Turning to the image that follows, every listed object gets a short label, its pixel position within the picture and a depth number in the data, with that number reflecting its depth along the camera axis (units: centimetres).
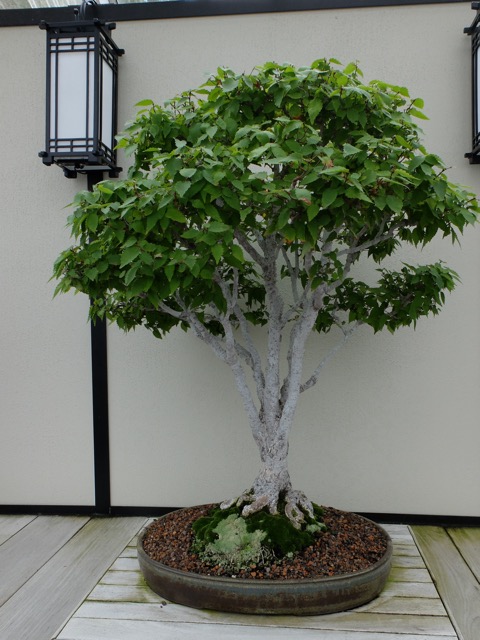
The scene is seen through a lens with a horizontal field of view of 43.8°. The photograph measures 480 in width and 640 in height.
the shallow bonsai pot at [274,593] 163
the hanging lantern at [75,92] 218
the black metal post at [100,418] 247
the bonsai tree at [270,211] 150
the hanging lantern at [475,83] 223
